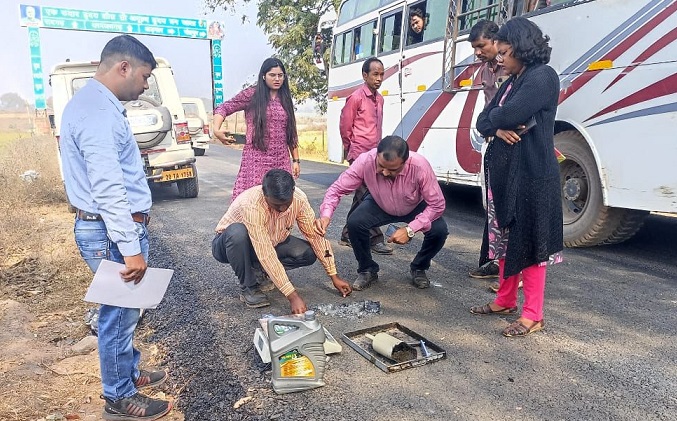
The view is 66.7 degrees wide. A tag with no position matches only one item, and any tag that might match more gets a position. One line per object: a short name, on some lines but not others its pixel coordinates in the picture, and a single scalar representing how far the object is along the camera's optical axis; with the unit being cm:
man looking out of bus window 685
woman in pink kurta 408
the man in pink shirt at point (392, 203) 348
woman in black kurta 284
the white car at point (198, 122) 1542
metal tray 267
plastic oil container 242
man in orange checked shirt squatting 318
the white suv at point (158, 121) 696
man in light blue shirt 202
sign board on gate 1931
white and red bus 410
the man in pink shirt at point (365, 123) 500
